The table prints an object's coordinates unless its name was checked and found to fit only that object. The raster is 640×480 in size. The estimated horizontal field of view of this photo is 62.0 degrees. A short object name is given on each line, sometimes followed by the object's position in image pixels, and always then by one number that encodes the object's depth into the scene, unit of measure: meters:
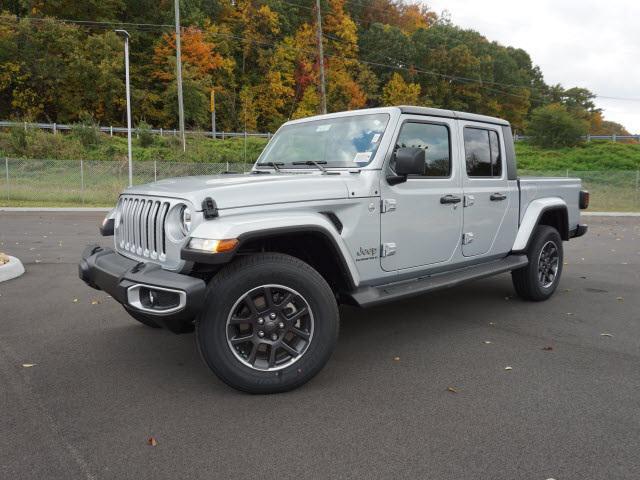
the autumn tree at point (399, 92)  56.47
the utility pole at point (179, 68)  29.71
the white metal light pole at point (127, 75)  20.39
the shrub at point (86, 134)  34.19
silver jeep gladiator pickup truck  3.34
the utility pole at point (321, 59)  25.95
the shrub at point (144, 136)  35.02
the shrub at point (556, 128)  49.41
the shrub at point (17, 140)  30.52
